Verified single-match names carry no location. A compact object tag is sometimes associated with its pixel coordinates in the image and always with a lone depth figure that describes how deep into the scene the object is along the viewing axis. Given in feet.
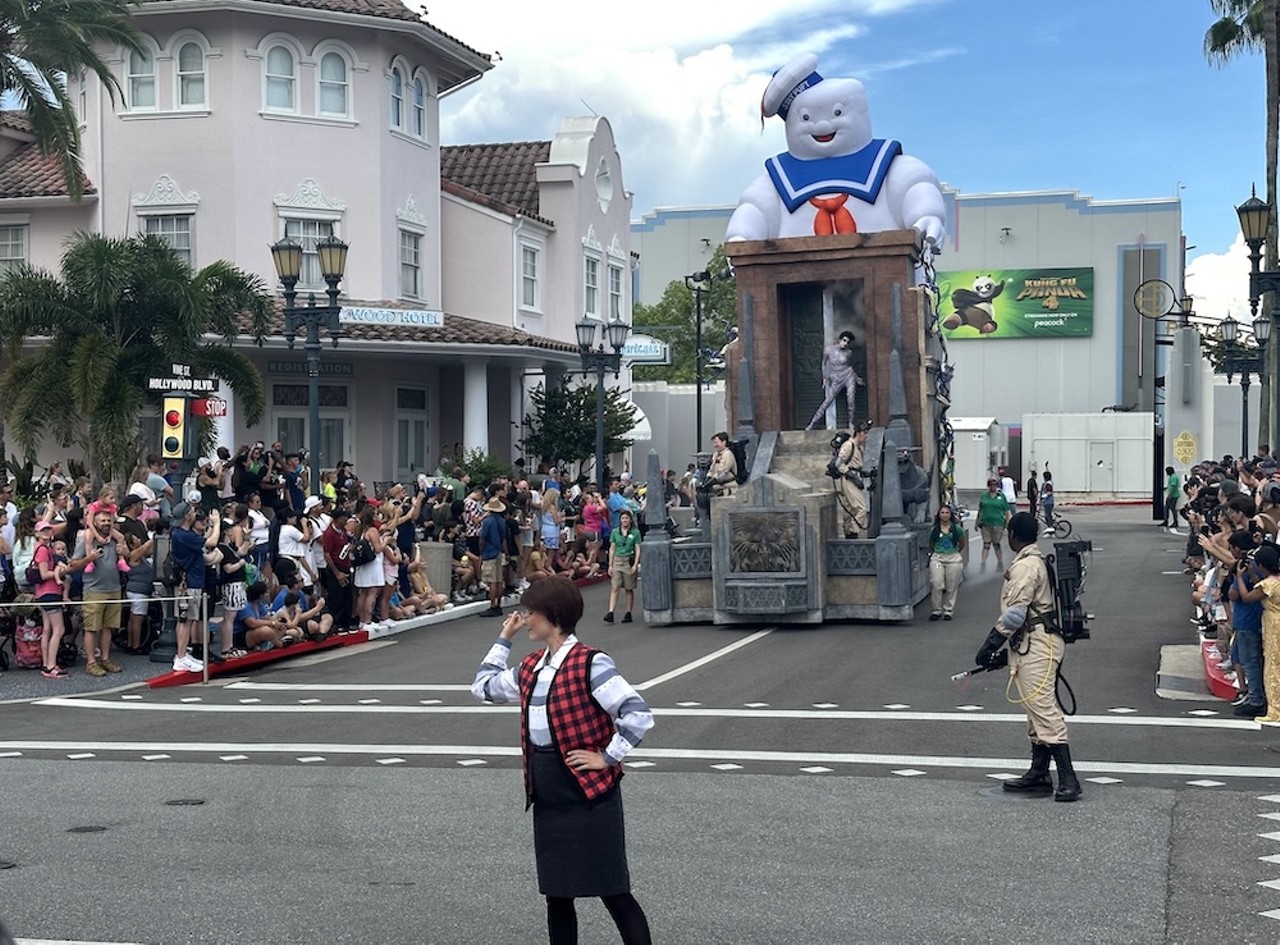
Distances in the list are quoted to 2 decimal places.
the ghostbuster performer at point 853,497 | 72.64
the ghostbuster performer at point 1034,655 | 32.99
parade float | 67.87
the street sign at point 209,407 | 66.74
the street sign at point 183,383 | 62.13
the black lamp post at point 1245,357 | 117.60
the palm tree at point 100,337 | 79.61
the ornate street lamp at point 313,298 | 74.23
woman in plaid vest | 20.12
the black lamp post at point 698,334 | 123.75
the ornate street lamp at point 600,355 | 105.09
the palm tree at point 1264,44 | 117.45
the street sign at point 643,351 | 134.00
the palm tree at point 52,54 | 83.46
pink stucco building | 108.99
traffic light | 62.90
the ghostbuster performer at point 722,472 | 74.13
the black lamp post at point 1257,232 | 71.56
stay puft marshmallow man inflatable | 92.27
